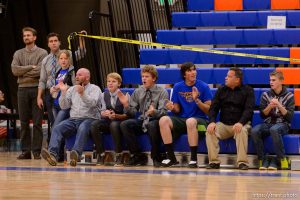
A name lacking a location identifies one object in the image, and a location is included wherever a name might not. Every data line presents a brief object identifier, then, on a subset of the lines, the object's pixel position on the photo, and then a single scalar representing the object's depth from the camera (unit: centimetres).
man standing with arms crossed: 1641
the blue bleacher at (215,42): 1554
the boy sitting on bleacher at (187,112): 1424
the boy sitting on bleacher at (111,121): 1485
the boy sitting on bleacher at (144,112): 1458
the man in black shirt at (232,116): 1390
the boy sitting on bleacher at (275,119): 1388
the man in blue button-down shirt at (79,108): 1498
